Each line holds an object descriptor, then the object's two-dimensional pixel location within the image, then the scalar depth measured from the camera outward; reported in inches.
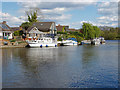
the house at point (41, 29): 2069.8
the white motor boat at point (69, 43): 1794.8
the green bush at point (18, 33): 2209.7
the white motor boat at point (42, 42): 1534.0
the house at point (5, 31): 1748.0
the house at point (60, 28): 2903.1
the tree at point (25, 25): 2377.1
